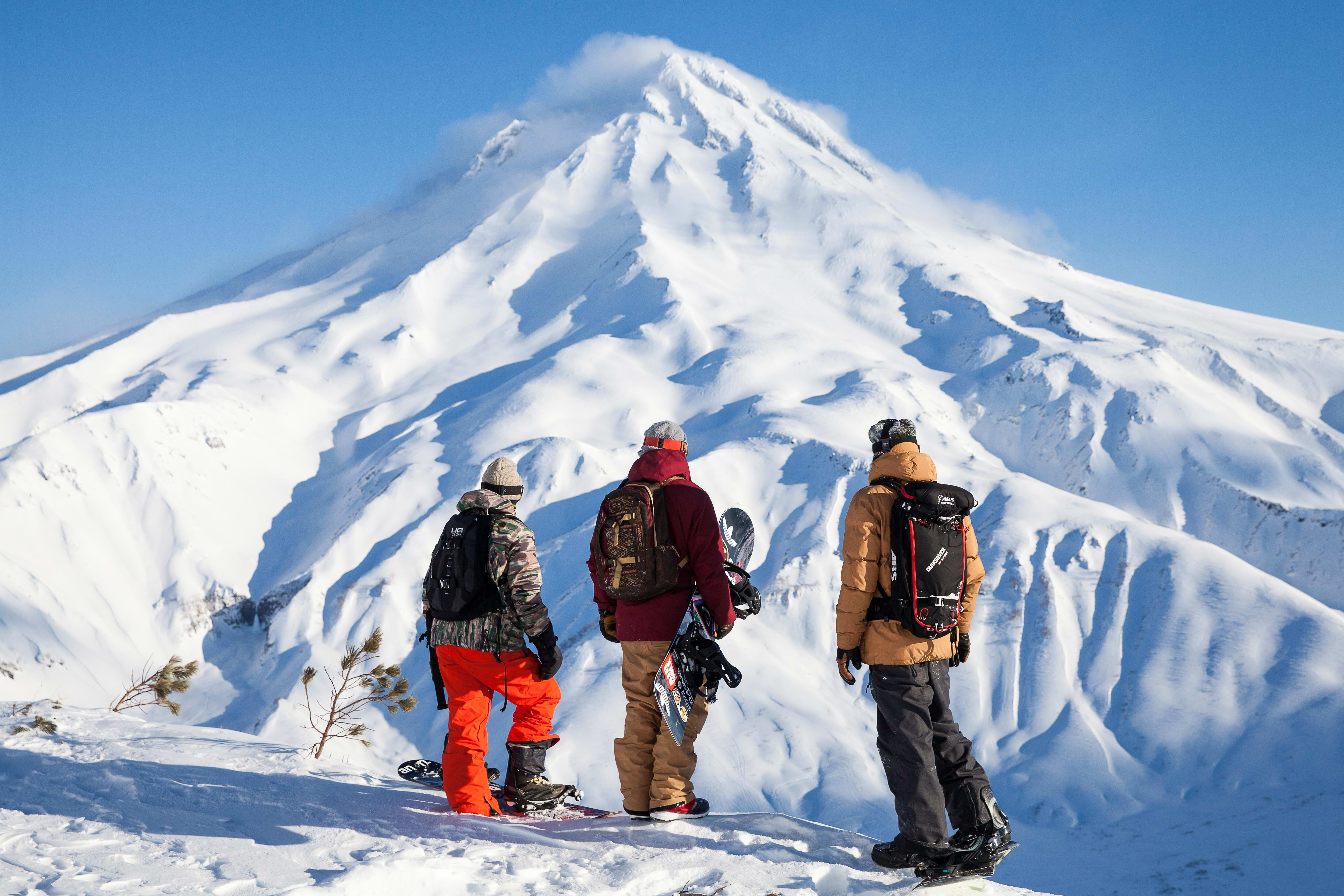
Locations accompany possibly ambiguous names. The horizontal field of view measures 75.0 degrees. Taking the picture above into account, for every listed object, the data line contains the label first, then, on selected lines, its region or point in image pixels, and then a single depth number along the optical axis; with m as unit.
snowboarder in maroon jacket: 5.50
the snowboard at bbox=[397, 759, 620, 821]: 5.88
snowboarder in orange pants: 5.69
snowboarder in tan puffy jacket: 4.84
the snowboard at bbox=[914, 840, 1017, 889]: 4.70
